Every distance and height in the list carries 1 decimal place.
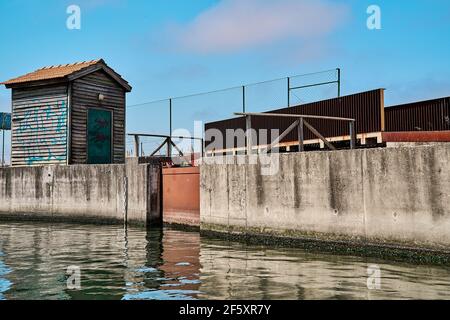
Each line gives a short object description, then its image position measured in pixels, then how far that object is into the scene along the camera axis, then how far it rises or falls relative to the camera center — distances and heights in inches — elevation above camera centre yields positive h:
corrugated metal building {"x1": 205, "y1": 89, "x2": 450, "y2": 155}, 716.7 +105.5
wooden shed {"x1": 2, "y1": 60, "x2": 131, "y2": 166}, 771.4 +120.1
